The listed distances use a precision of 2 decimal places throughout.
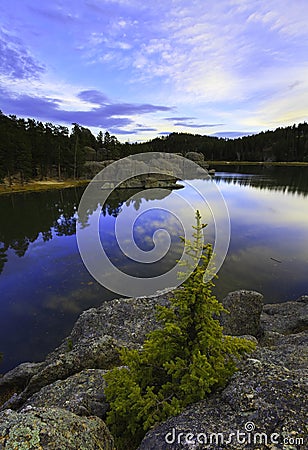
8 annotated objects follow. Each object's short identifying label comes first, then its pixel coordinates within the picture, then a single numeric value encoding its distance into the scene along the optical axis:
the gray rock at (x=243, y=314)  12.34
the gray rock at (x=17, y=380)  9.75
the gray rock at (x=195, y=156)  153.04
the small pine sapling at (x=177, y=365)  4.97
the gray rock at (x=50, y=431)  3.86
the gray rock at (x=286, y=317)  13.26
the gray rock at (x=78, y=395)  6.18
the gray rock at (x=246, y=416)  4.04
